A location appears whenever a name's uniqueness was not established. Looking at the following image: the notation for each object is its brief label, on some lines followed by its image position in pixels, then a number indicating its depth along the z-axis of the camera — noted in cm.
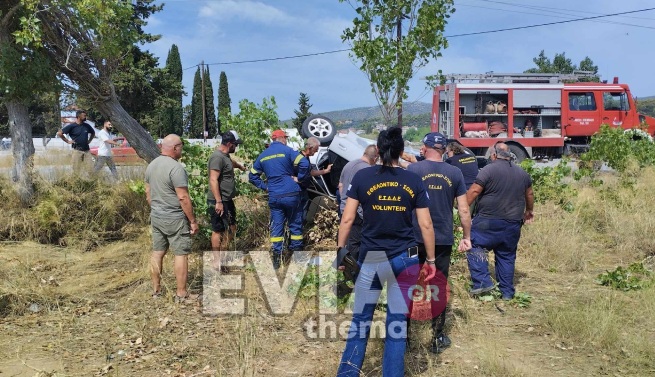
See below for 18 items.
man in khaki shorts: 521
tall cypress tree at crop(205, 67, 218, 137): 4966
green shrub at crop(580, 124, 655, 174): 1098
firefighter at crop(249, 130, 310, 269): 622
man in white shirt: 855
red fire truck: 1606
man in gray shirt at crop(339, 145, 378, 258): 515
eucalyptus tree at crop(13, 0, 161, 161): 664
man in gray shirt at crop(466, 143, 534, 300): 530
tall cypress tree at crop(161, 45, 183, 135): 3064
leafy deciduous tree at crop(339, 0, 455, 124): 732
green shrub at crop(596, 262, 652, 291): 564
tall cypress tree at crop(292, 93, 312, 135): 3881
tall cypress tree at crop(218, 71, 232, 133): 5394
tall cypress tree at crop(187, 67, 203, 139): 4919
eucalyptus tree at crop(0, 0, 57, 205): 707
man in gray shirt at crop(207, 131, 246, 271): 623
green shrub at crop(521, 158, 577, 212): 882
